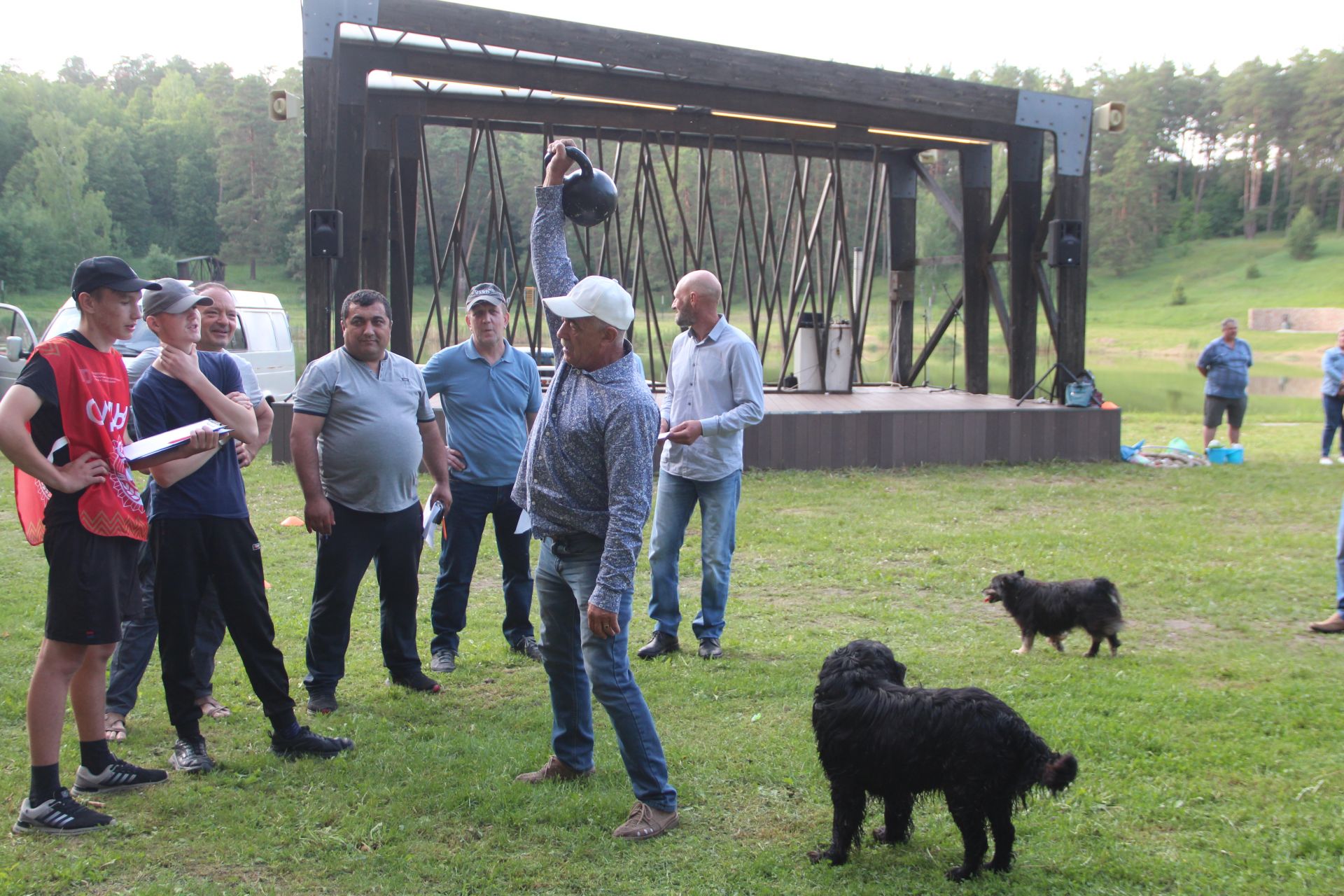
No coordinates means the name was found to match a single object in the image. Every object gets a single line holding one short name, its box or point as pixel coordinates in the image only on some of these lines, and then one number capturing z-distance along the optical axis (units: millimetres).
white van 14500
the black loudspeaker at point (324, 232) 9836
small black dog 5113
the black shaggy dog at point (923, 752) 2947
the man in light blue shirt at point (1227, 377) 13086
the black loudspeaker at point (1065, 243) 12727
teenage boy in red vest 3289
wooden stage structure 10289
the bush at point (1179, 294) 60031
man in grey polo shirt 4273
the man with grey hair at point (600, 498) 3230
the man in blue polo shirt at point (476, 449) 5191
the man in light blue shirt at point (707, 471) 5281
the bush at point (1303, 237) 66188
